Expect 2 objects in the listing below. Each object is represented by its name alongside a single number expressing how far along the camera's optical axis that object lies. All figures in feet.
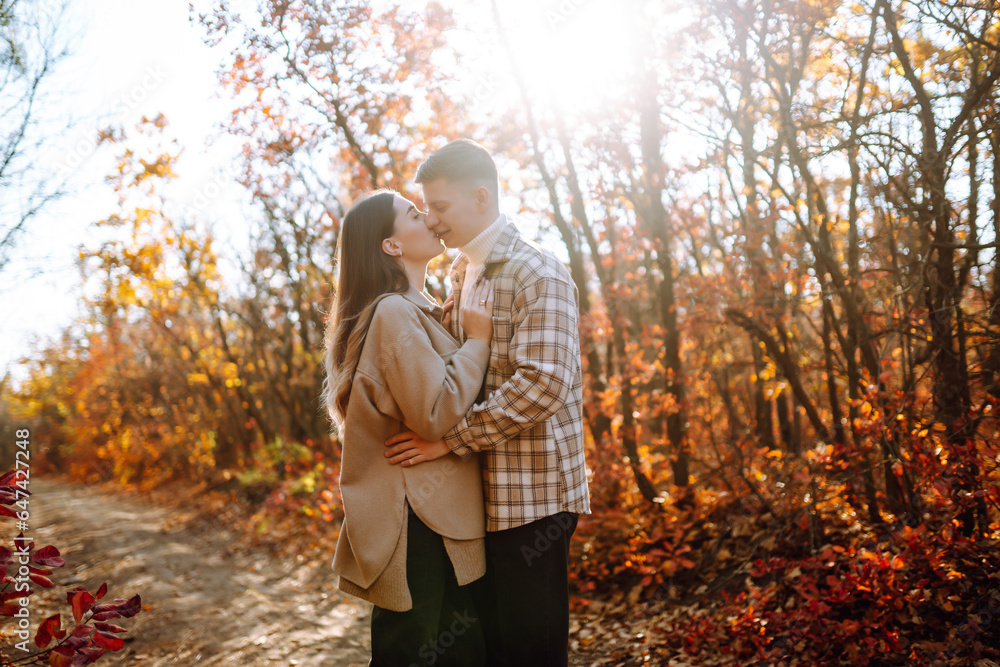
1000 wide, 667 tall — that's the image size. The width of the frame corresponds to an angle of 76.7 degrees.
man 6.86
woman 6.72
